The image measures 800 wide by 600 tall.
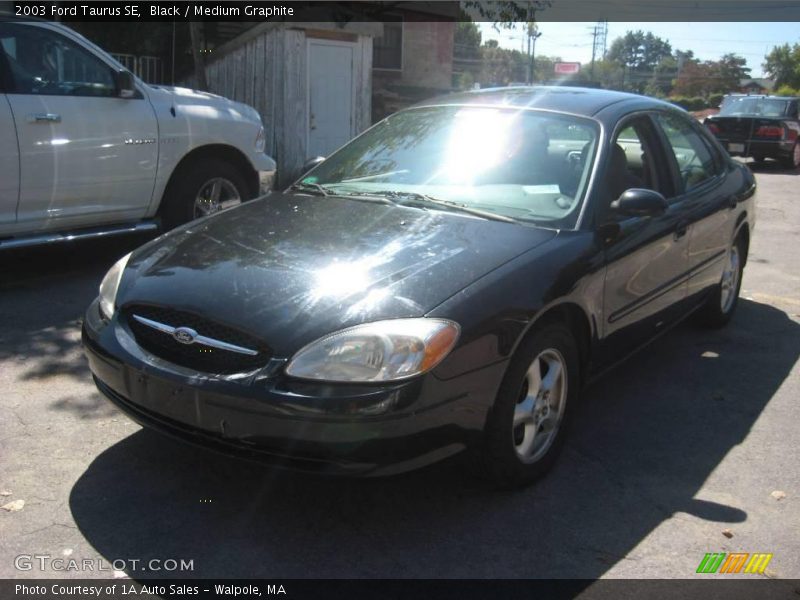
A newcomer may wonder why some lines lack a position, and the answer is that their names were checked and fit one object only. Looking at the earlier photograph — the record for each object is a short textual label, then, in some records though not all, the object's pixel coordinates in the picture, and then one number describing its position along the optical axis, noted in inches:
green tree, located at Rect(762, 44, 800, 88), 2282.9
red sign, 2822.3
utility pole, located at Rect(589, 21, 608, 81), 3135.6
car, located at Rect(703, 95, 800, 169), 690.8
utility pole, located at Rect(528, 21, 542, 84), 2308.1
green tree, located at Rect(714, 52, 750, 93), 2871.6
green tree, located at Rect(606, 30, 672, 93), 4685.0
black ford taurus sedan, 111.3
